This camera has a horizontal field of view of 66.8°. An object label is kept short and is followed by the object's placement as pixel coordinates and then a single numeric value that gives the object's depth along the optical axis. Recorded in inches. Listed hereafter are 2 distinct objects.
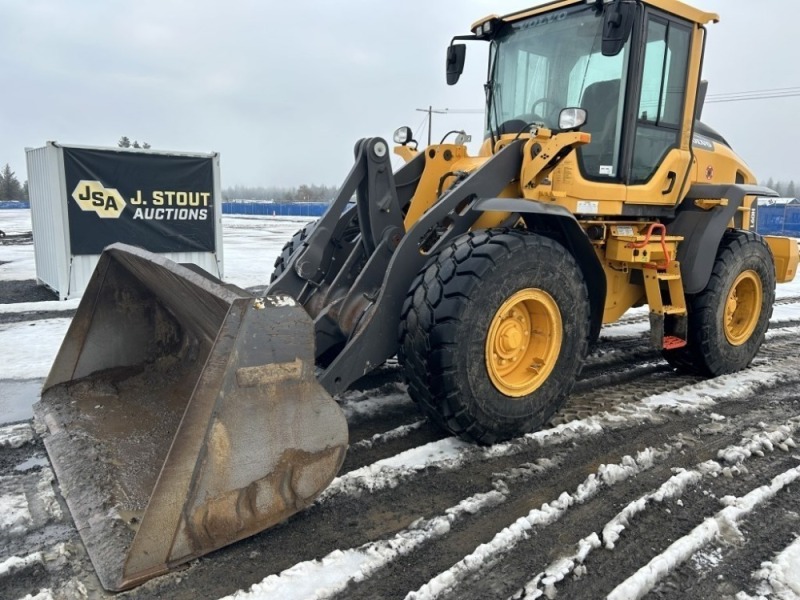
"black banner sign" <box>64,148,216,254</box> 341.7
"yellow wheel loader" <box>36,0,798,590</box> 93.0
